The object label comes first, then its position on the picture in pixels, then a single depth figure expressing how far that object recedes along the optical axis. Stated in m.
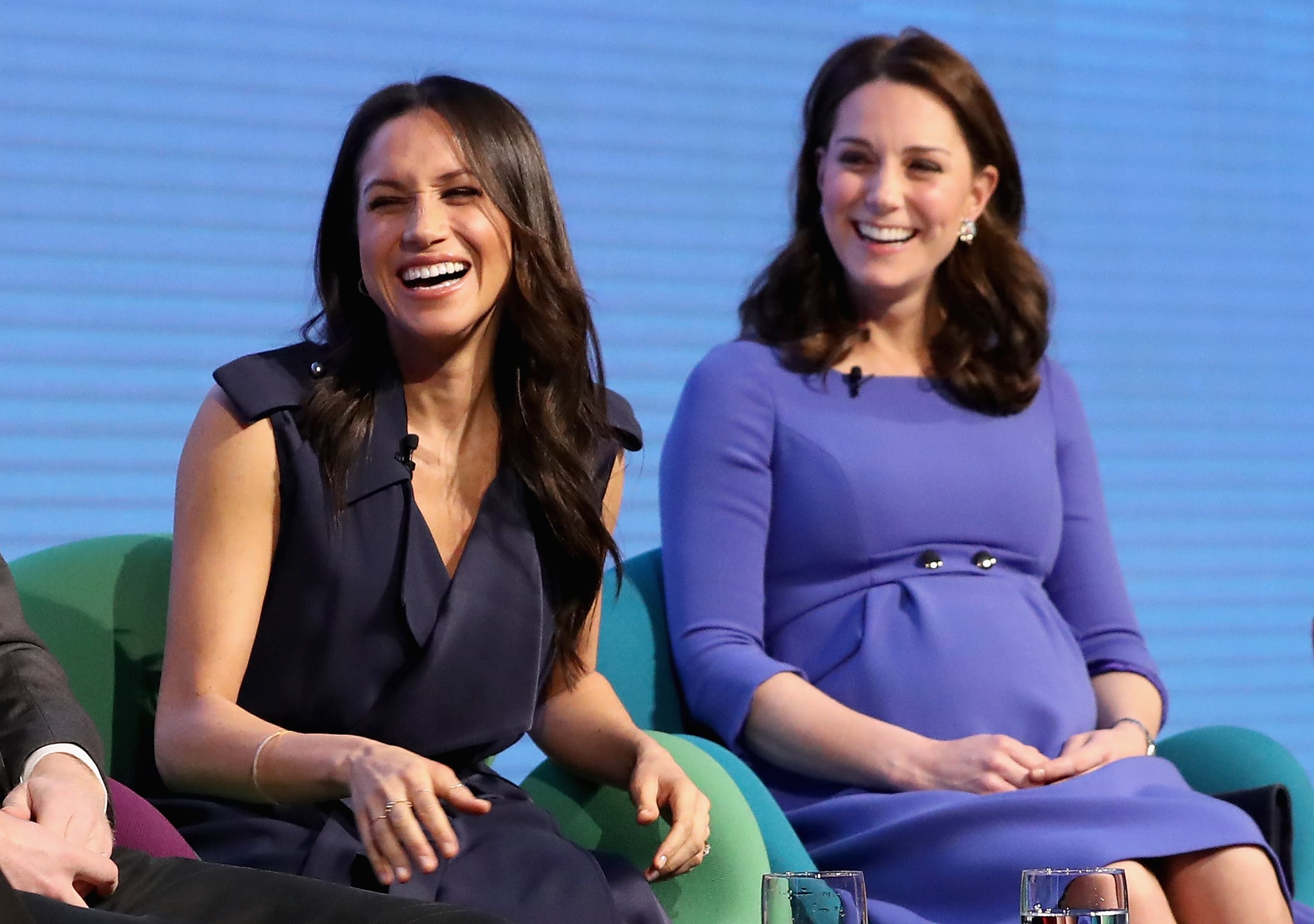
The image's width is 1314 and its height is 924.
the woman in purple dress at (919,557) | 12.30
